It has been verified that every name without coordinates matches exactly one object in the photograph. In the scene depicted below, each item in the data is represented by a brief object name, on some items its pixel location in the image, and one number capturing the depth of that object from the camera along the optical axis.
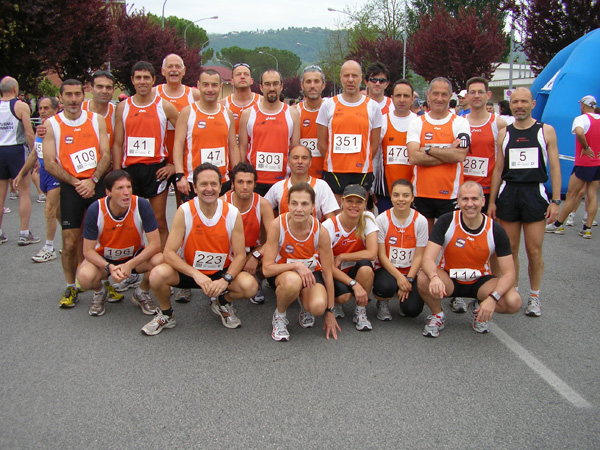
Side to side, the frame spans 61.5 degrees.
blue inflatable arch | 9.70
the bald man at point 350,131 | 5.30
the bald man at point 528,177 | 4.77
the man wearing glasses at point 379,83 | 5.99
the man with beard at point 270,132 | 5.47
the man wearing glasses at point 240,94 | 5.99
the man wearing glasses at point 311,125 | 5.80
